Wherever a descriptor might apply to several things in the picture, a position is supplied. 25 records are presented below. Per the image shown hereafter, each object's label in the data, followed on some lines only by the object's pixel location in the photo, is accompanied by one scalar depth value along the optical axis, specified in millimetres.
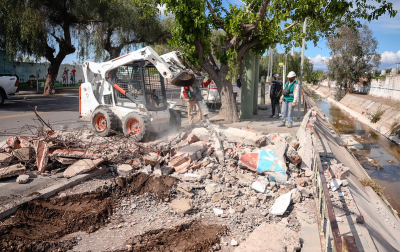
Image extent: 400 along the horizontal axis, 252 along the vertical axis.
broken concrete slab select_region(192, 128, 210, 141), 7926
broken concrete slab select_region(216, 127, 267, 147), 7336
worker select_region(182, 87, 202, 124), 10227
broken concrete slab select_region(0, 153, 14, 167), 6079
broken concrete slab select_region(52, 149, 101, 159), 6113
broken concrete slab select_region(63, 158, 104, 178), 5742
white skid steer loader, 8305
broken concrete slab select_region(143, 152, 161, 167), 6300
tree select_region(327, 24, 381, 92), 32062
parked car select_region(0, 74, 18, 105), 15680
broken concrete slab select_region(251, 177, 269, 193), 5368
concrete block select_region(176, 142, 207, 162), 6500
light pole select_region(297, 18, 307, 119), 12101
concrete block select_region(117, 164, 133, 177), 6004
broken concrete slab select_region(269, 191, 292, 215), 4634
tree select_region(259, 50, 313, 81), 37625
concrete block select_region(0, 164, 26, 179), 5595
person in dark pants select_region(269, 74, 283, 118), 13547
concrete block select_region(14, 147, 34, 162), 6105
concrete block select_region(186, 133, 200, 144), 7391
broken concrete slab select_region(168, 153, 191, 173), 6254
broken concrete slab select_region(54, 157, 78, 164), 6102
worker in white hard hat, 10320
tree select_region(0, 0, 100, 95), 19547
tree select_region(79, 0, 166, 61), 22953
